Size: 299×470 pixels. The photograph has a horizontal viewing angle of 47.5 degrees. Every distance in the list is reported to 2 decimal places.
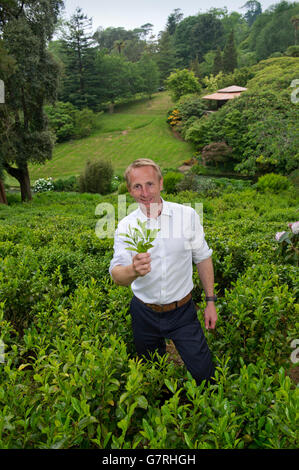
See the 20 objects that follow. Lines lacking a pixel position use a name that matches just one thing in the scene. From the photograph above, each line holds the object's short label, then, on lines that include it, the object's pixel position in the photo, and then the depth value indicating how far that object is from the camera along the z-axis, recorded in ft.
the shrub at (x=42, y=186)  71.15
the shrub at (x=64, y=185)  72.53
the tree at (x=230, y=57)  134.72
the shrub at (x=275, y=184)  45.83
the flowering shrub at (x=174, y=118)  106.78
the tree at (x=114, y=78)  140.56
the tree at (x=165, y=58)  160.76
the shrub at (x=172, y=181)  50.88
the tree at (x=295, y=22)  140.36
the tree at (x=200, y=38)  183.11
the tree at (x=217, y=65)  137.39
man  7.21
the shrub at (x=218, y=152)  71.15
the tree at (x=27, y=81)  44.65
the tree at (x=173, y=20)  222.28
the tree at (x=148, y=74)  144.48
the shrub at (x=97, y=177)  62.49
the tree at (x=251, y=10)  298.15
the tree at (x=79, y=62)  132.67
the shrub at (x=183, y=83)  121.70
